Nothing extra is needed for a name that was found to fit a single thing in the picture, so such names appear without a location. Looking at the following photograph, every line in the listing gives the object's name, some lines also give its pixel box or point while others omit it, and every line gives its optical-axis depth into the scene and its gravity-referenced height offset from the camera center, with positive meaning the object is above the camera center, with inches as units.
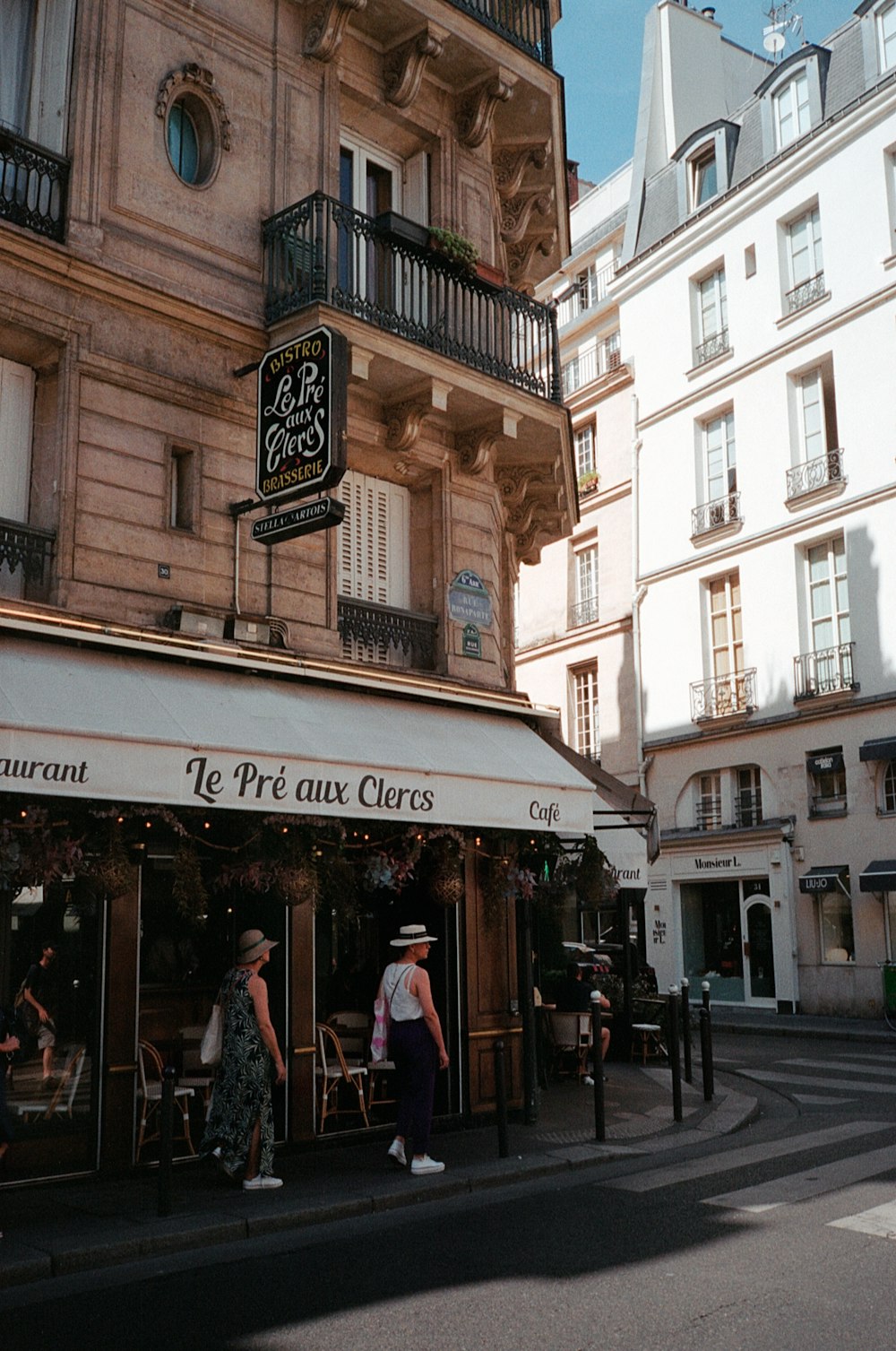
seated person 540.4 -36.8
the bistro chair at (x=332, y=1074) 397.1 -51.6
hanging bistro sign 371.6 +154.4
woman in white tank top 340.8 -37.8
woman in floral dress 322.7 -45.7
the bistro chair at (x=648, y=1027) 586.2 -56.0
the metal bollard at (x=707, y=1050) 444.5 -51.8
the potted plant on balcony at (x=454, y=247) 489.7 +265.2
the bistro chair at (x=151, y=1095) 352.8 -50.9
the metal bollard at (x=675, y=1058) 405.1 -48.6
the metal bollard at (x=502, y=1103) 350.3 -54.7
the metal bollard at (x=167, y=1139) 284.8 -51.5
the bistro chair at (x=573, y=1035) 532.7 -54.1
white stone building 898.7 +301.3
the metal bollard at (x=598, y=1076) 376.5 -50.6
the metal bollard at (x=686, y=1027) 477.7 -46.5
